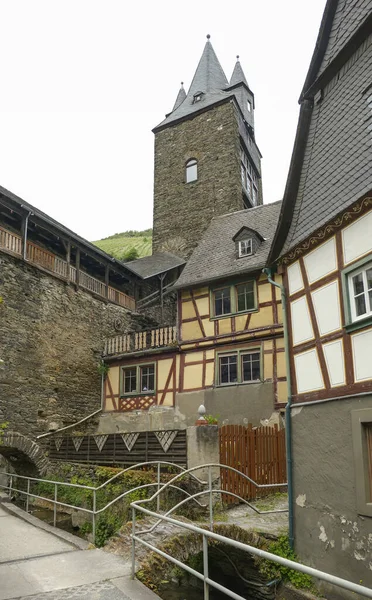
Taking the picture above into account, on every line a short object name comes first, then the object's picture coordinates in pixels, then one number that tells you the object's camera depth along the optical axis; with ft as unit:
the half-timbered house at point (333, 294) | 23.35
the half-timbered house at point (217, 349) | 51.29
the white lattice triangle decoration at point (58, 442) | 54.65
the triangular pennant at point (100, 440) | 49.03
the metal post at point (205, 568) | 15.00
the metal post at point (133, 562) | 19.36
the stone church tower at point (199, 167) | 94.38
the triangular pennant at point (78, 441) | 51.97
